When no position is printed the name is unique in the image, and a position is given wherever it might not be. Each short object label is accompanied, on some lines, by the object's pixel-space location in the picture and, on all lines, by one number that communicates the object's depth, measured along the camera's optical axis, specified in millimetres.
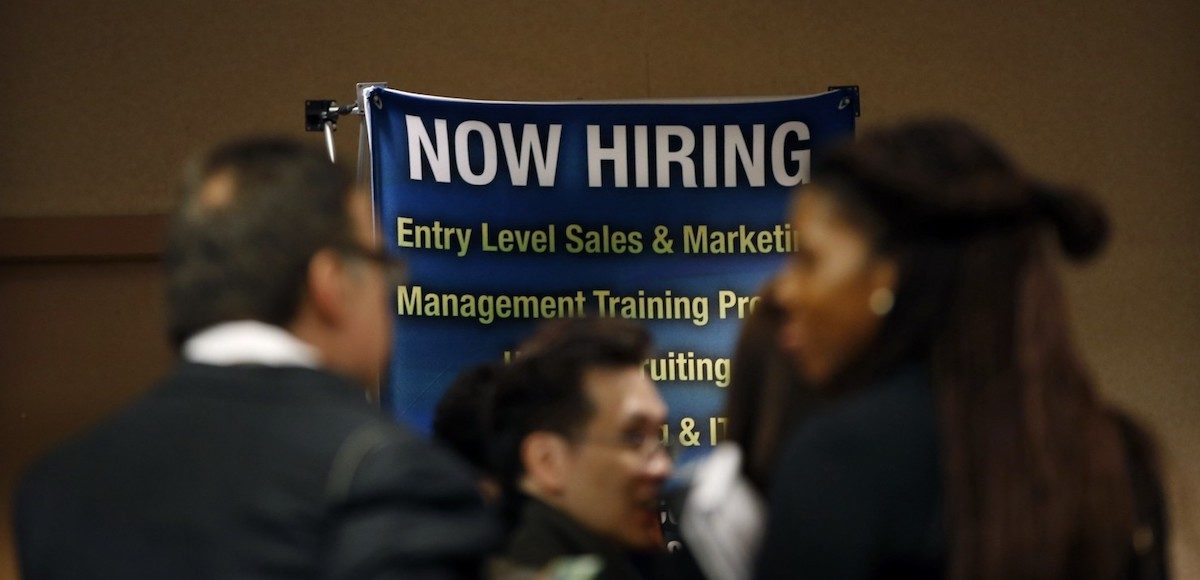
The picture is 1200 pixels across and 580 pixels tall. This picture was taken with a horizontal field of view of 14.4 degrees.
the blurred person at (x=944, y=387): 4256
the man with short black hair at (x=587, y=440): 4879
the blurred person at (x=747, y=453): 4455
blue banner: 5686
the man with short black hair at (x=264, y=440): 4250
